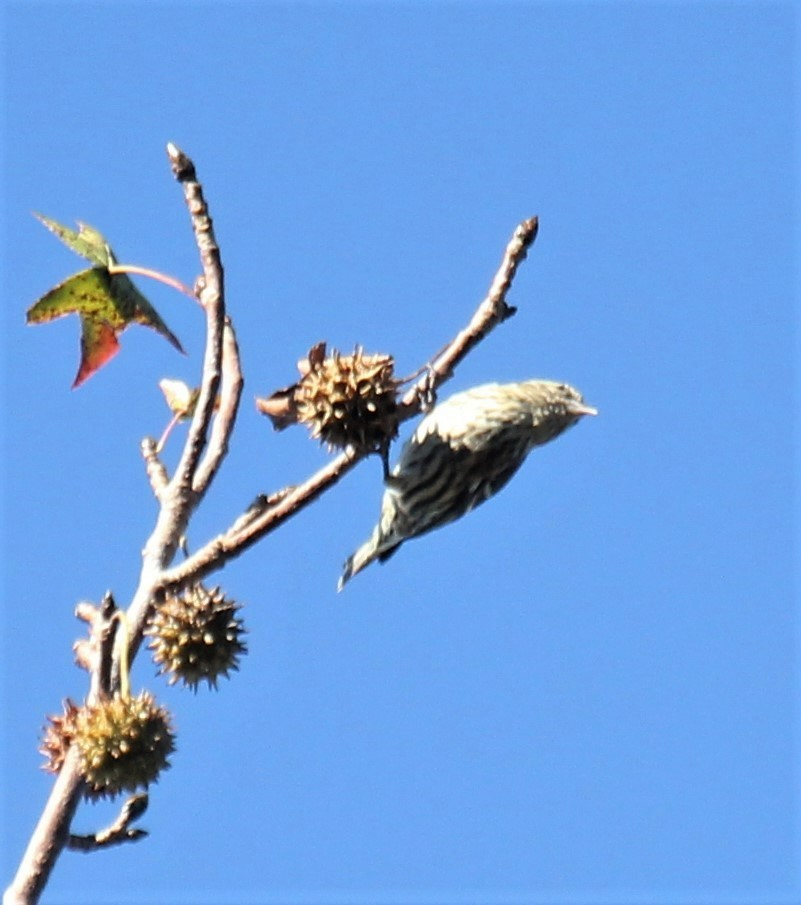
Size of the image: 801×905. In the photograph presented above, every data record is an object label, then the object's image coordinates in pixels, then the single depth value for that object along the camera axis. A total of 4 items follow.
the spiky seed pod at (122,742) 5.80
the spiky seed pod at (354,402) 7.08
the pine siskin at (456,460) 11.48
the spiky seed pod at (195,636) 6.66
